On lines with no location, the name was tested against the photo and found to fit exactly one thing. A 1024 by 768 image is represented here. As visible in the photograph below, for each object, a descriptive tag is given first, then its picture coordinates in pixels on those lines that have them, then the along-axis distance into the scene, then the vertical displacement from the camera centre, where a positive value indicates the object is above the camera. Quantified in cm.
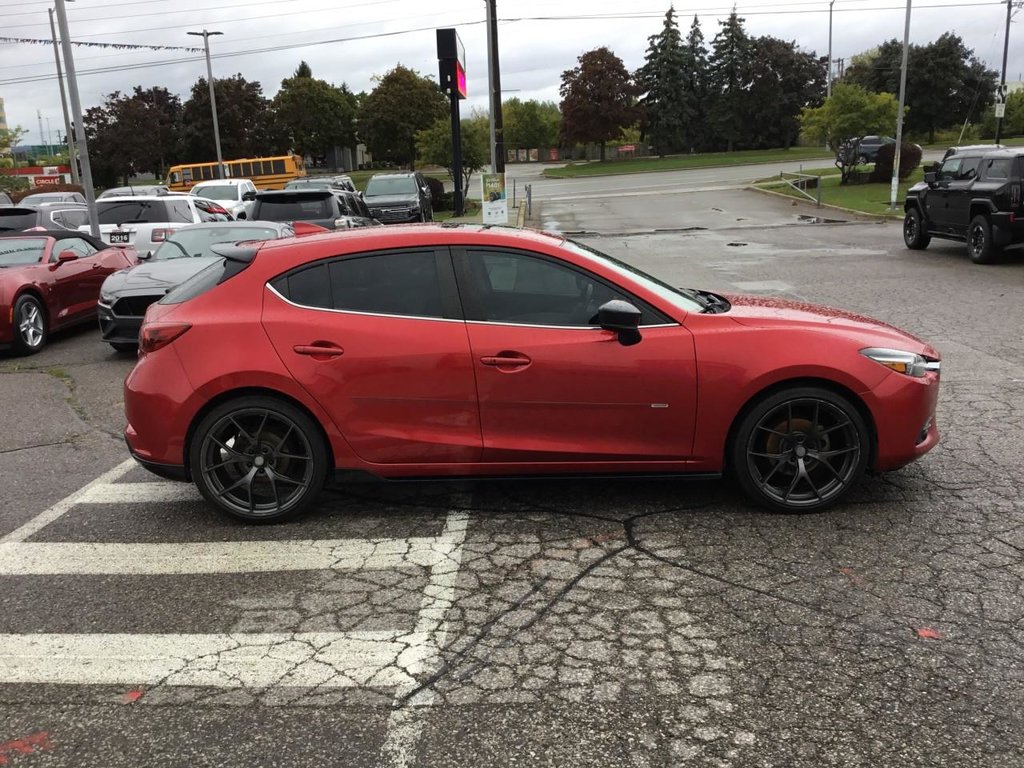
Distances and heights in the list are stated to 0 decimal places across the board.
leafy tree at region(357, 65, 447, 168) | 7200 +453
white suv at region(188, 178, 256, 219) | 2780 -48
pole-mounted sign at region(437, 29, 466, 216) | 2292 +257
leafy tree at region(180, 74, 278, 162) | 6706 +405
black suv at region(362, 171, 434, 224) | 2488 -85
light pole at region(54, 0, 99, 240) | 1527 +114
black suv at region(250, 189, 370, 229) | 1581 -60
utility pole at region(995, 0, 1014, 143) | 5106 +601
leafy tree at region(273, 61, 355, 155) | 7812 +492
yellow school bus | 4531 +13
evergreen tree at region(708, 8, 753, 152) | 7475 +608
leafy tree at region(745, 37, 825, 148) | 7306 +538
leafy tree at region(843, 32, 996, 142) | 6425 +436
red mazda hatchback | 461 -110
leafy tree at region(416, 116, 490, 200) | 4184 +89
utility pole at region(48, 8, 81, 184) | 4245 +370
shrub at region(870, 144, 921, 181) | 3438 -53
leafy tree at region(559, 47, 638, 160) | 7175 +498
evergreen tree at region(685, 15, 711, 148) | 7600 +607
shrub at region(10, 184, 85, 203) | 3994 -36
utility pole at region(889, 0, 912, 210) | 2780 +12
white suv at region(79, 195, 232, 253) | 1557 -69
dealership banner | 2212 -85
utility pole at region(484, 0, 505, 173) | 2772 +259
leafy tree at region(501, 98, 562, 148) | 10506 +406
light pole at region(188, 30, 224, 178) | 4575 +643
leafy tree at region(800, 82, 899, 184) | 3569 +127
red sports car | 1021 -118
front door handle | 459 -99
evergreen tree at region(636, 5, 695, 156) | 7425 +557
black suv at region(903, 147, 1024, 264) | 1465 -97
